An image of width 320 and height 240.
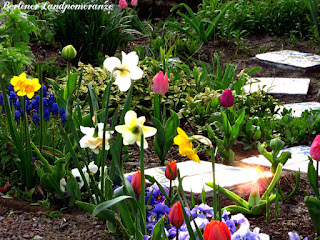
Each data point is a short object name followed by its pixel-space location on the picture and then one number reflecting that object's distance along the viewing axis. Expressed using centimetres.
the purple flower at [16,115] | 240
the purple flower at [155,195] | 207
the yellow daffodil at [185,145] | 138
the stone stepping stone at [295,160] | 254
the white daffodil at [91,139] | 178
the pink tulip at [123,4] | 549
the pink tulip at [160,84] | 247
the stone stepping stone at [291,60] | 452
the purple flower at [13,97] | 250
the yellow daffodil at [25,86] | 202
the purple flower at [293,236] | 162
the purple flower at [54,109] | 254
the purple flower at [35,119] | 243
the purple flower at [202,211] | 186
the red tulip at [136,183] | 172
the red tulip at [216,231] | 117
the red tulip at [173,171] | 173
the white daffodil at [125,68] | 169
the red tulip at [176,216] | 145
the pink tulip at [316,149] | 179
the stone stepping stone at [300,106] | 348
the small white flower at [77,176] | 225
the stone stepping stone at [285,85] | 398
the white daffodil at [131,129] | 151
